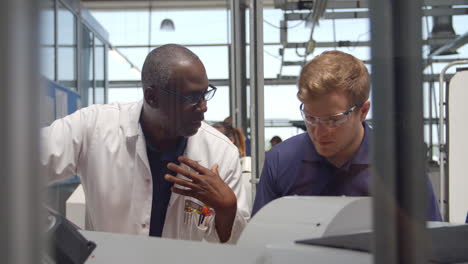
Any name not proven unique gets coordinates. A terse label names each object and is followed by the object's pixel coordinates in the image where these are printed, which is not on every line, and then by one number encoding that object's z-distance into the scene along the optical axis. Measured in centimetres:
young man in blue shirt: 106
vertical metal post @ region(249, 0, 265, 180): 213
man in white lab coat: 125
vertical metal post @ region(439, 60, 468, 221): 271
